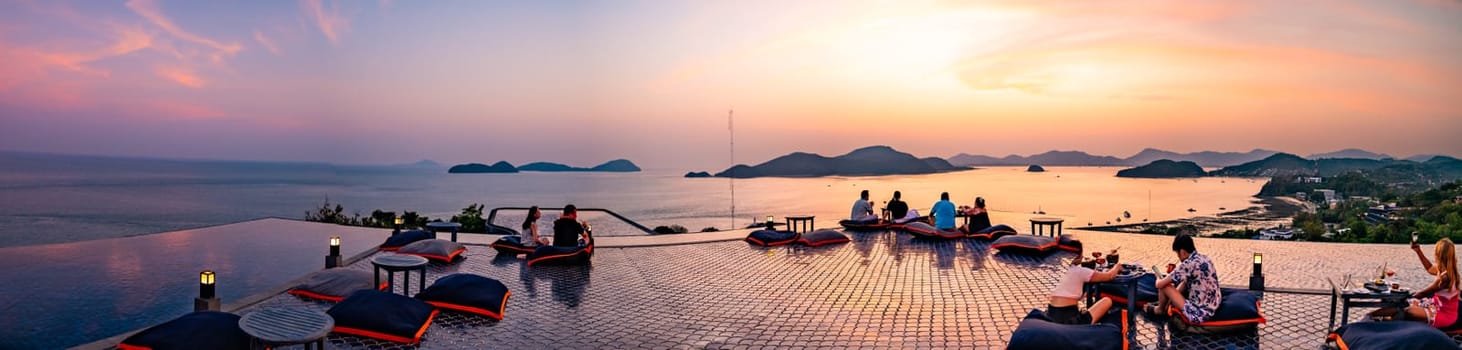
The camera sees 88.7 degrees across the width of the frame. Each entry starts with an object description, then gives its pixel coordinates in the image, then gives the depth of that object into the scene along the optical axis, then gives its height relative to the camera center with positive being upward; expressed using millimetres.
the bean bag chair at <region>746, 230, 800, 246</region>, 12703 -985
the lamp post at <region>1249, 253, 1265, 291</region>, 7918 -1046
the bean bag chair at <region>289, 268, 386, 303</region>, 7617 -1079
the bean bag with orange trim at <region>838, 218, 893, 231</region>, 15023 -917
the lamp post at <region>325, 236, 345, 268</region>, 9542 -1000
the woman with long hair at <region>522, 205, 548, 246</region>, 10972 -736
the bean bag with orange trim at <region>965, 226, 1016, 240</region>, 12961 -911
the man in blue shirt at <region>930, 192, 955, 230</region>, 13508 -645
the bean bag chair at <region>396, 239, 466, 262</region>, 10414 -980
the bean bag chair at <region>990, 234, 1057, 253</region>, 11148 -963
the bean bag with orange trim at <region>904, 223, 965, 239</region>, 13289 -934
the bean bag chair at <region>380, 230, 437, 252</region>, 11406 -912
